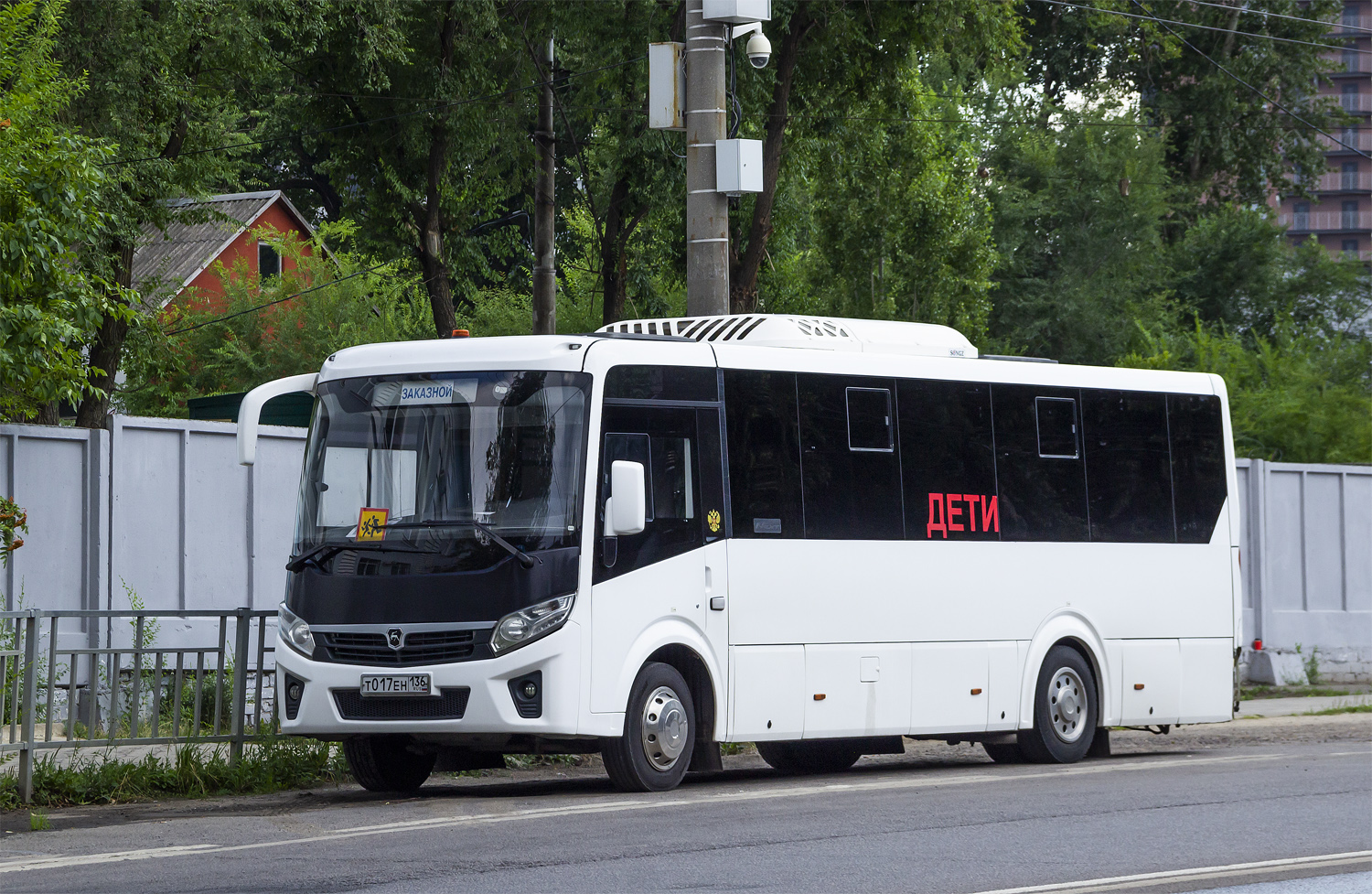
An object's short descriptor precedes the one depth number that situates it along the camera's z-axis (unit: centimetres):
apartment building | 14950
